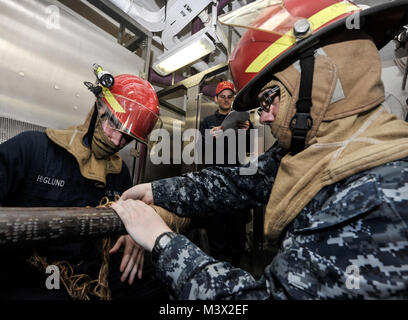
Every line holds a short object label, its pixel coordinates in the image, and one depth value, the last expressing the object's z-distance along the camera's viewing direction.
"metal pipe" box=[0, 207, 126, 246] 0.51
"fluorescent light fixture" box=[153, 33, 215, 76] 2.42
